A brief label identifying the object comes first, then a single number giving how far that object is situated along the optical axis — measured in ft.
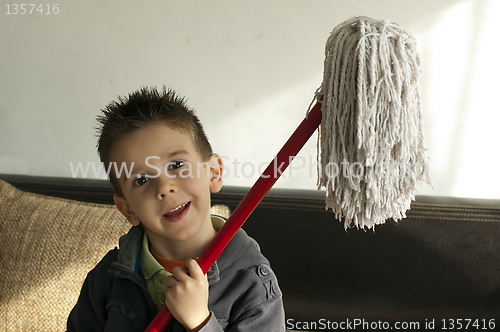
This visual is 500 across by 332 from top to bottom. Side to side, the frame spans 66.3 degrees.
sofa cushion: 3.15
